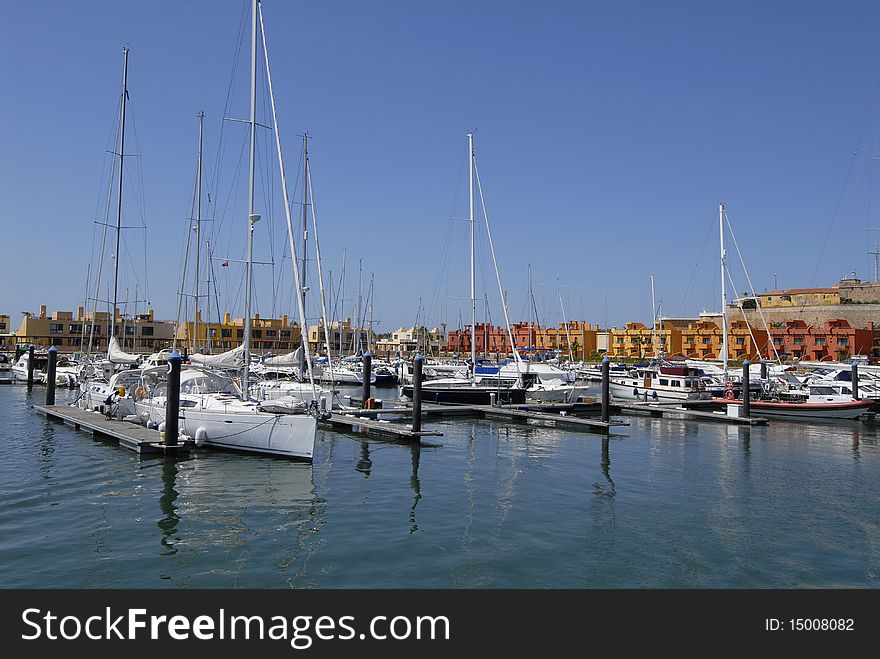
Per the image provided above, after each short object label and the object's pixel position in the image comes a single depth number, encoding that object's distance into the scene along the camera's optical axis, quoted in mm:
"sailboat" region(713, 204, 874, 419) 38344
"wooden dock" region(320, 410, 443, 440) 27578
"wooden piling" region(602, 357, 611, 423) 33594
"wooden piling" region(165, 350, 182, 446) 21578
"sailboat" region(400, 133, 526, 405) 40750
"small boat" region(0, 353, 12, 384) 57147
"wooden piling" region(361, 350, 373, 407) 38438
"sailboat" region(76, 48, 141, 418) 29406
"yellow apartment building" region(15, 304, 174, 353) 100688
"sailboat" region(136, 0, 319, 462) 22031
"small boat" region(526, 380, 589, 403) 41531
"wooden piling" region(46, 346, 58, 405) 35906
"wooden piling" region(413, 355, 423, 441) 28261
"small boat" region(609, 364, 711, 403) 45281
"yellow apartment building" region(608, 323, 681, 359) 95500
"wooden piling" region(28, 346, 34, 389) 51453
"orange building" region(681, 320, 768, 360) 86688
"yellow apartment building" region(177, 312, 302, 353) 99594
